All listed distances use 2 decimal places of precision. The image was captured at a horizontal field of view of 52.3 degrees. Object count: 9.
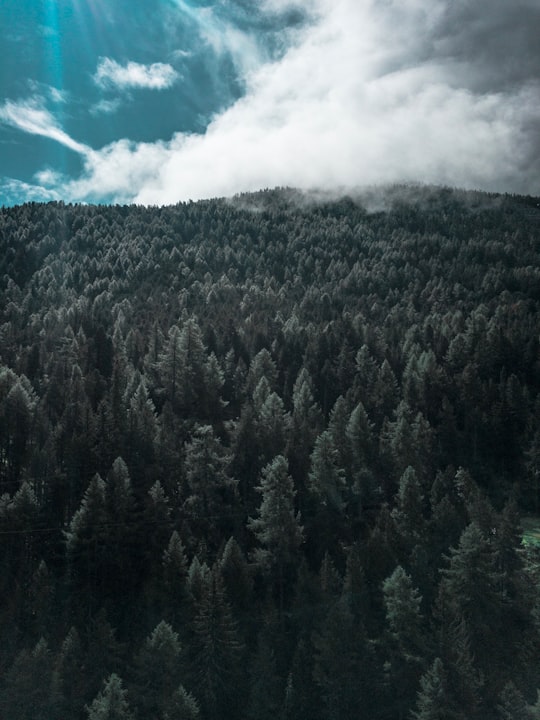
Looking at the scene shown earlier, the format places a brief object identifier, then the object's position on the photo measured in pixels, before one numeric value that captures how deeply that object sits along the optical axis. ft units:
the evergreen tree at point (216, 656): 144.97
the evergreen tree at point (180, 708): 133.08
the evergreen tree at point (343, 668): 142.51
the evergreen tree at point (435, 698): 124.67
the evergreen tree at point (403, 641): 141.59
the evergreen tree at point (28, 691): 138.41
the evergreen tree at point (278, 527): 180.96
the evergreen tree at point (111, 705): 128.06
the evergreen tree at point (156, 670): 141.49
